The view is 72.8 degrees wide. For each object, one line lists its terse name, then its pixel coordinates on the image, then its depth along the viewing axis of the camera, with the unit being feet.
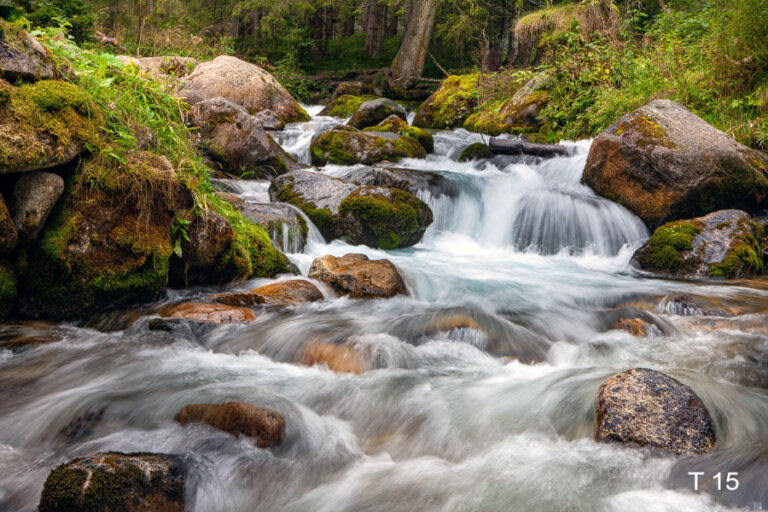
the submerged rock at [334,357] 12.99
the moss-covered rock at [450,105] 50.88
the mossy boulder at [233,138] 30.68
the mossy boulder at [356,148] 35.70
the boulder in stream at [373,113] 46.21
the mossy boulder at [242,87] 45.98
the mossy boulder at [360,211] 25.52
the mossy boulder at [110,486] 6.61
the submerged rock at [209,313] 14.69
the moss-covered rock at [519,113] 43.45
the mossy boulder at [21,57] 12.29
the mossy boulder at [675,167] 25.16
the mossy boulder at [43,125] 11.57
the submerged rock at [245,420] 9.27
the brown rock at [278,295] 16.15
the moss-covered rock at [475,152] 37.24
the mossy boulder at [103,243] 13.15
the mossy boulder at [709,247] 21.70
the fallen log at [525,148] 35.09
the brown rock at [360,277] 18.03
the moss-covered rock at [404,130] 39.83
